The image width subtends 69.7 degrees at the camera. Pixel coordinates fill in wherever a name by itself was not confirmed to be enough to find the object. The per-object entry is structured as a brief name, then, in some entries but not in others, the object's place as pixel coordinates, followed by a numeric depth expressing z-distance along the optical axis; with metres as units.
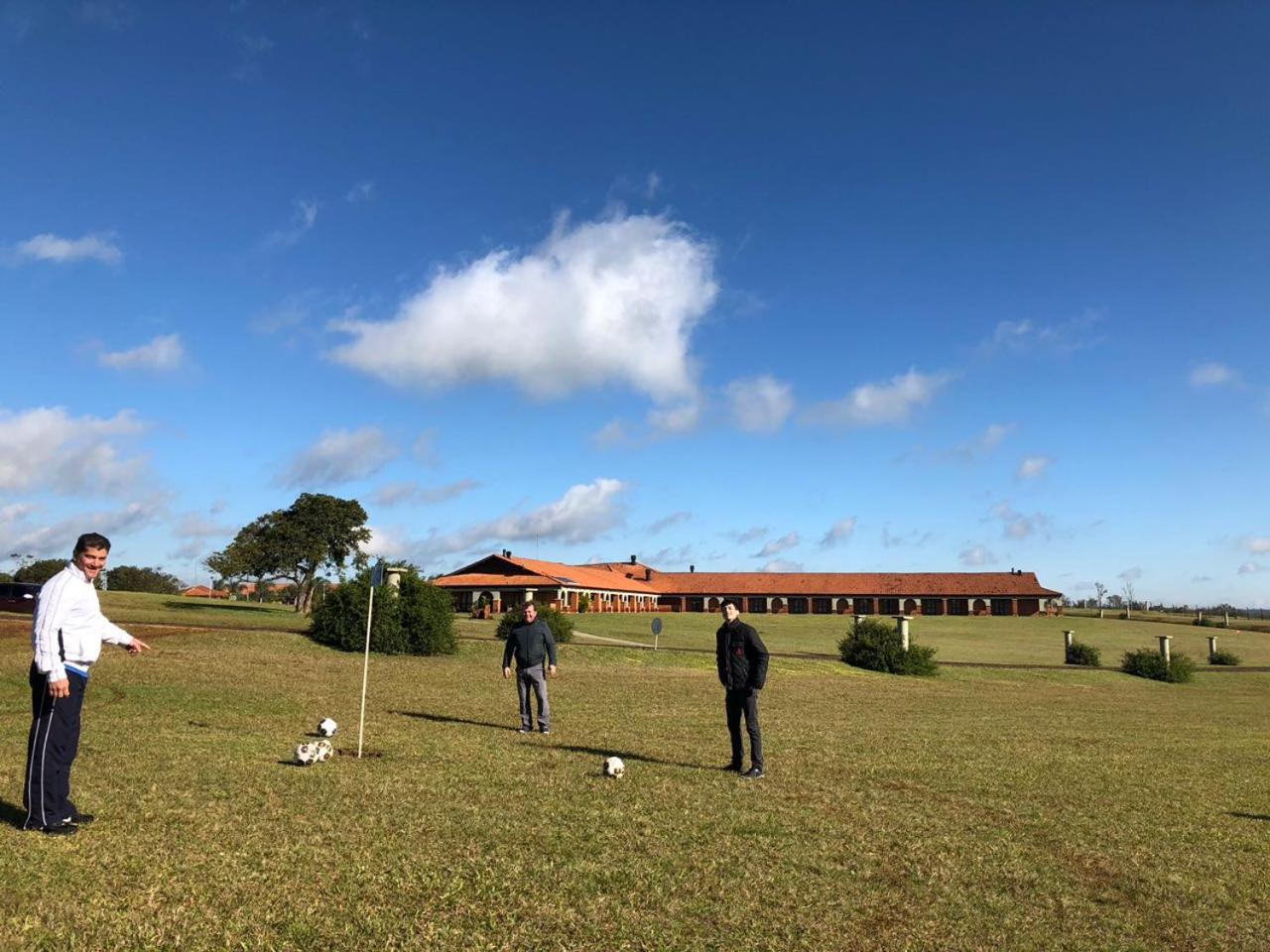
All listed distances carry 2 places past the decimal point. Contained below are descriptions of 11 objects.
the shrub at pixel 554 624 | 39.97
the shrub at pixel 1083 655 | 49.66
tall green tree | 57.94
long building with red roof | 104.69
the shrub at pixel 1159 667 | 42.84
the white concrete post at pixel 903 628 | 40.91
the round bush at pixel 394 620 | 33.19
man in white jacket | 7.32
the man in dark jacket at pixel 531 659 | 14.59
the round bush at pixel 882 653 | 39.62
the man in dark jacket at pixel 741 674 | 11.48
